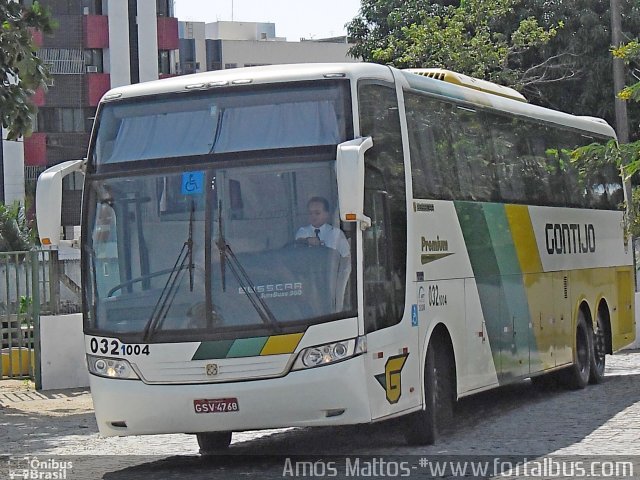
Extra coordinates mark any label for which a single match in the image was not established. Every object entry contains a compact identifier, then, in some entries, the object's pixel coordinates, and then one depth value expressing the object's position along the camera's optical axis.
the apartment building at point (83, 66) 54.84
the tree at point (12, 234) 34.06
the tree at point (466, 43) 33.78
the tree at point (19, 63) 19.33
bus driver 11.27
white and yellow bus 11.17
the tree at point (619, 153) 19.22
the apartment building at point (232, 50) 78.63
